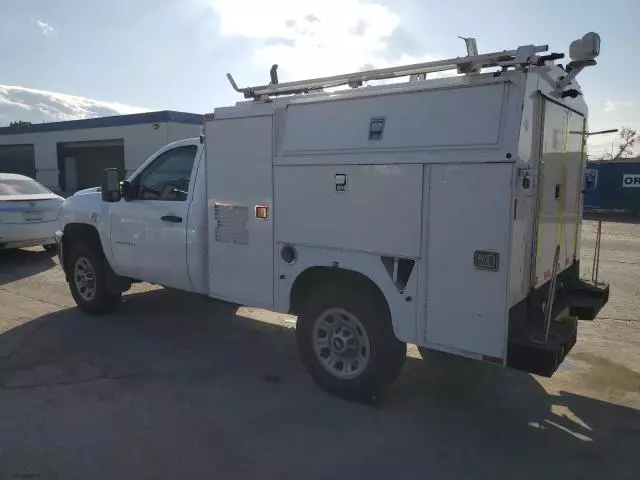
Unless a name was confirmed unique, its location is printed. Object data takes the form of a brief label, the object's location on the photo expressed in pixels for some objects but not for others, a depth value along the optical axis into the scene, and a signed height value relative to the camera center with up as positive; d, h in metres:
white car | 9.69 -0.69
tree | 38.76 +3.26
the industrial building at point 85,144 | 23.41 +1.83
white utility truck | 3.43 -0.24
